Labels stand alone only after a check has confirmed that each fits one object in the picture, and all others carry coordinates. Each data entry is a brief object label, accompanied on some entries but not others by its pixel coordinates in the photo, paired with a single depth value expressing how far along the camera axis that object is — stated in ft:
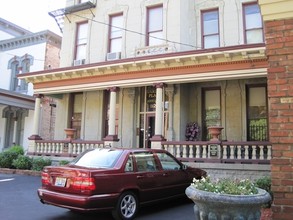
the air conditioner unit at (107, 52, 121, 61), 55.88
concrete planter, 13.87
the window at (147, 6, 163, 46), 53.29
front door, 52.42
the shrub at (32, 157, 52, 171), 46.88
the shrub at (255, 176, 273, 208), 27.45
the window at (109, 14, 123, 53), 57.31
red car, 20.68
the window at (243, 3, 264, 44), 48.06
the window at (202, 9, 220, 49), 50.88
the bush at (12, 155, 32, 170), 48.16
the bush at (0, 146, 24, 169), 50.39
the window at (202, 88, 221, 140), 49.55
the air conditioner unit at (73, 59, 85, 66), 59.67
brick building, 13.88
